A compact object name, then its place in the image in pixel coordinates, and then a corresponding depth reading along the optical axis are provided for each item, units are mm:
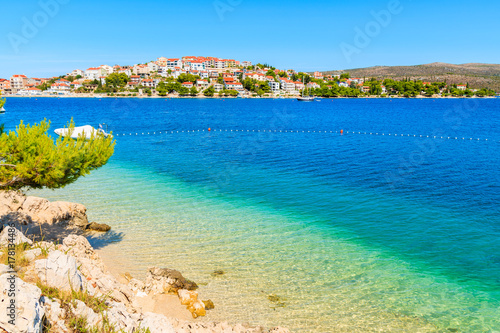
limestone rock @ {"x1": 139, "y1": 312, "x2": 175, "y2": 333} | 8289
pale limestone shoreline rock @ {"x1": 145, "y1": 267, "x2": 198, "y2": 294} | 11891
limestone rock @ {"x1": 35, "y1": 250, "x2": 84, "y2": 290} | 7918
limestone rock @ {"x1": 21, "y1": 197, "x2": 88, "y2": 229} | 16500
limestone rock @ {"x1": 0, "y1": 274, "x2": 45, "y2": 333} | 5746
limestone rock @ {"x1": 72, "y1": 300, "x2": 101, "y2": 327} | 7223
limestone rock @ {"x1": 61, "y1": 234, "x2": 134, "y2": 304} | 9711
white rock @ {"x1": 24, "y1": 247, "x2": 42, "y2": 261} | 8818
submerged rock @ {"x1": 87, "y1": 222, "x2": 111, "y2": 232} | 17000
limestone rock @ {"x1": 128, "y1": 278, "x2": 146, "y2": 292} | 11789
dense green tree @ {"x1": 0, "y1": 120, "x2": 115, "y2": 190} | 10328
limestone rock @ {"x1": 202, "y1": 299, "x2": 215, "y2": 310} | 11217
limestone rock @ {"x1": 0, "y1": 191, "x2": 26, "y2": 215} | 15672
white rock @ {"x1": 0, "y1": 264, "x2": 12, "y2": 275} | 7378
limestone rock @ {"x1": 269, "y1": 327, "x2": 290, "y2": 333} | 9516
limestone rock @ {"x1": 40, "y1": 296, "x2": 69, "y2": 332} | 6711
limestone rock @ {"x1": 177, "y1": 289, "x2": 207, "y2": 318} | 10891
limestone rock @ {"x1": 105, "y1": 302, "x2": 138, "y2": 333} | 7676
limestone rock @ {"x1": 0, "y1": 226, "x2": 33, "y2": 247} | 9688
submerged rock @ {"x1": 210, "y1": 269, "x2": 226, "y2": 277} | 13320
